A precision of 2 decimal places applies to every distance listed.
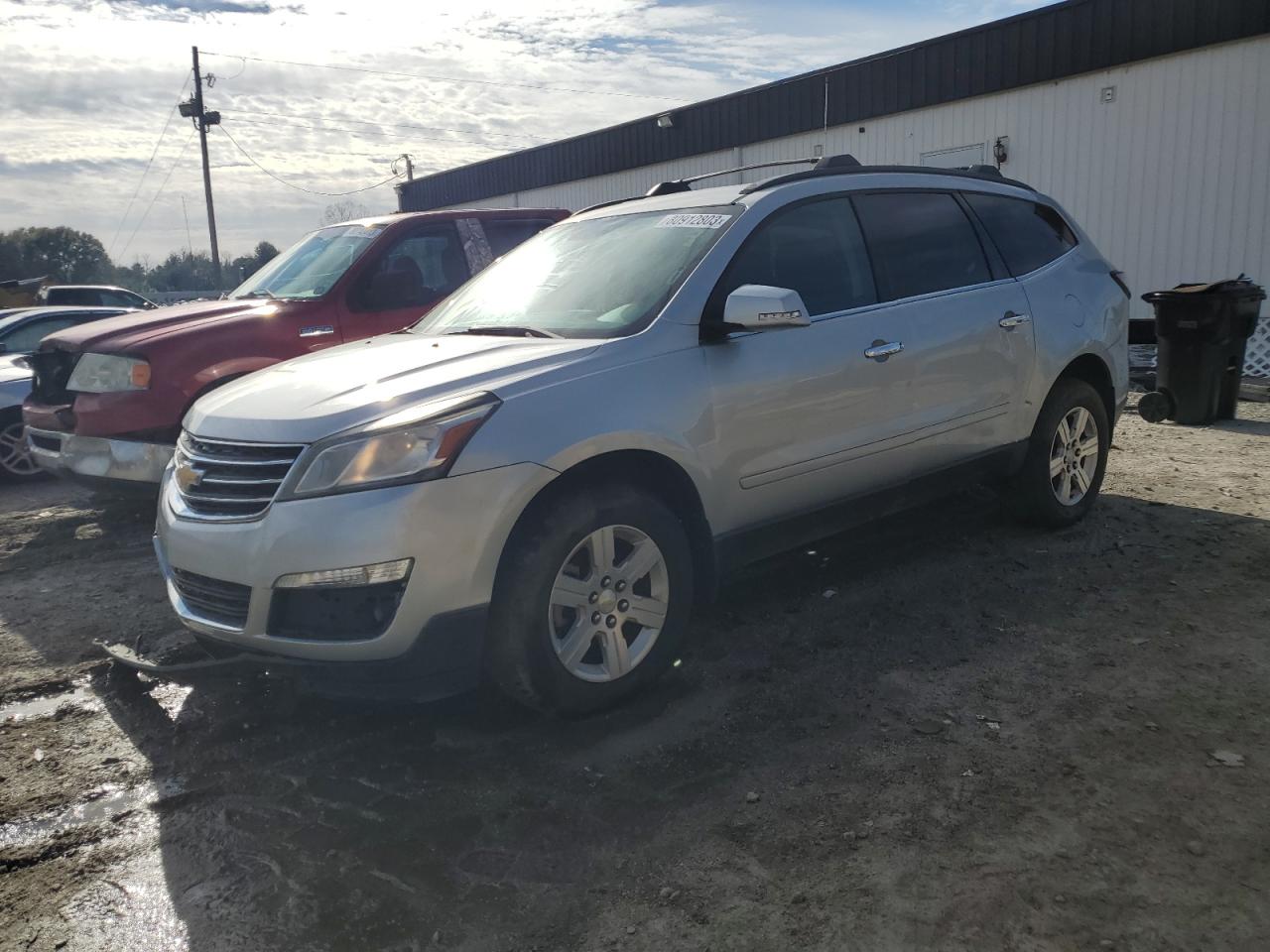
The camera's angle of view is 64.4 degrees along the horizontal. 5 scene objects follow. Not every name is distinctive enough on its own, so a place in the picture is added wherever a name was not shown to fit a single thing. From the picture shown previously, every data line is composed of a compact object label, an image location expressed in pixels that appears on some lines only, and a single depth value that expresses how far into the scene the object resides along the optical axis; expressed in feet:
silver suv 10.21
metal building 41.34
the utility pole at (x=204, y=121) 118.11
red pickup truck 19.56
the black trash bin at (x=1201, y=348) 29.19
